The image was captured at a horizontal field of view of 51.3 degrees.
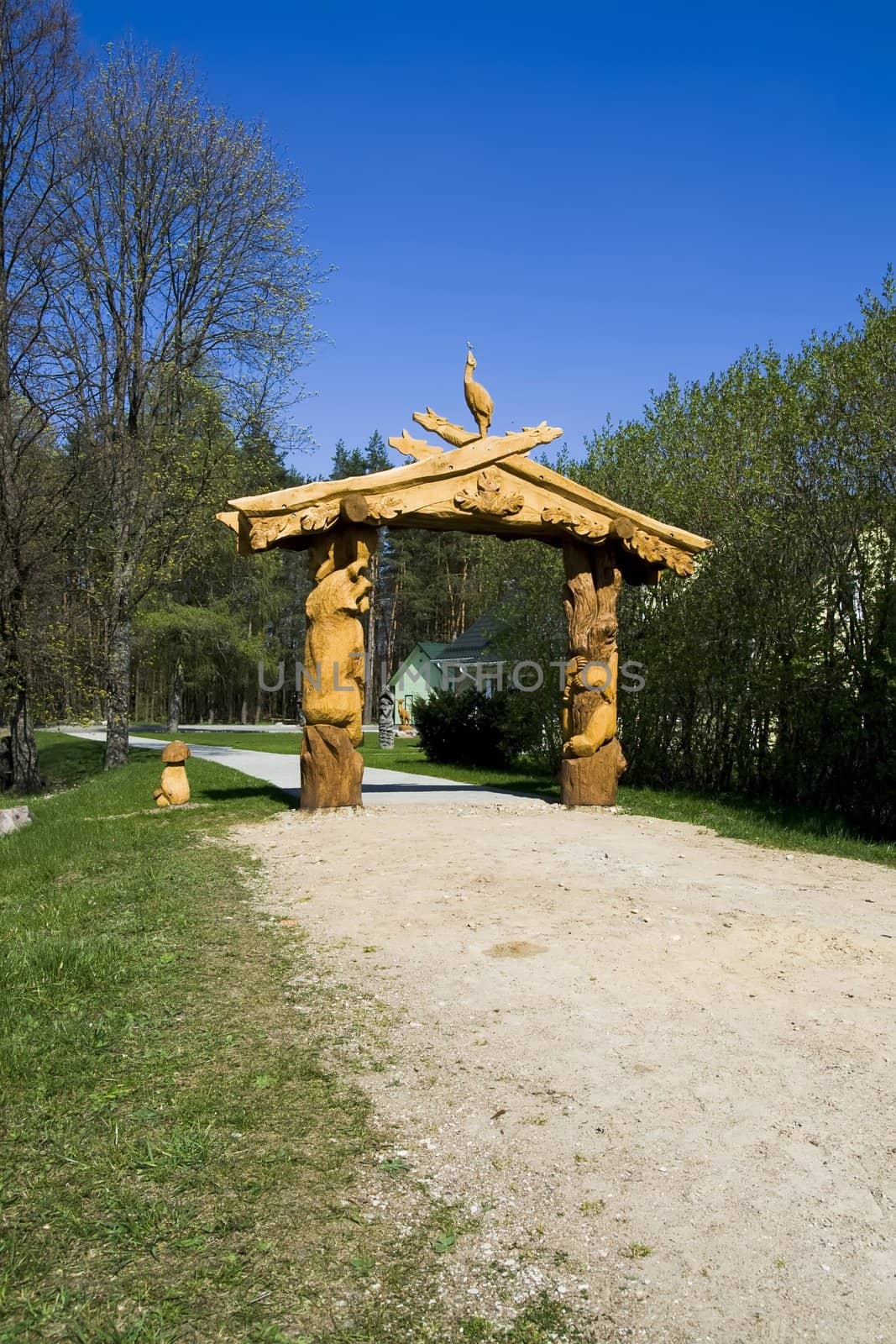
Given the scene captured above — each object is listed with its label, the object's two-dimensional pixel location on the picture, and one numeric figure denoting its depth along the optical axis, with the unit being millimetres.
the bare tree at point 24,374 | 15820
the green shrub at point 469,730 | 18656
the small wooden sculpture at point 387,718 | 25359
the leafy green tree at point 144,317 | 18203
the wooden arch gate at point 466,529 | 10062
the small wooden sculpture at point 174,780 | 11234
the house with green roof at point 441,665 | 29411
